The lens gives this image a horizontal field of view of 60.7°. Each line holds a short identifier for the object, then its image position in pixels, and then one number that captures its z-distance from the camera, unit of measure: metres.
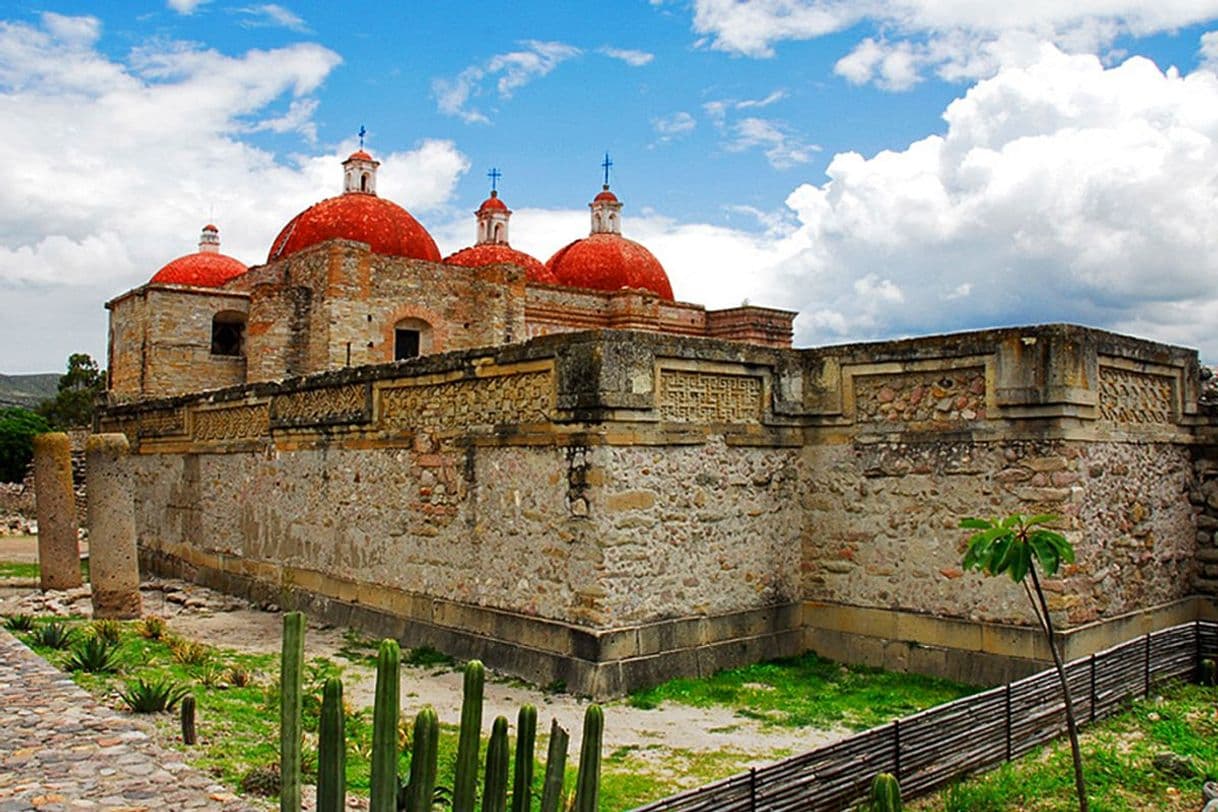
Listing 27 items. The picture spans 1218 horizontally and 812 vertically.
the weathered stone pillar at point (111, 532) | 11.73
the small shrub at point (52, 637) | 9.57
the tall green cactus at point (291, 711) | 4.54
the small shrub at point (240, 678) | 8.55
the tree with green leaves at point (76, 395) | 45.59
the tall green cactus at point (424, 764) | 4.19
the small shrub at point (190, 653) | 9.34
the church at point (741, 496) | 8.34
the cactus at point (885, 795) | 3.88
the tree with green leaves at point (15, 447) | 32.31
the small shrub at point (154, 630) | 10.50
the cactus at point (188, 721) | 6.56
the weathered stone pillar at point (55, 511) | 13.66
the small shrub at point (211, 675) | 8.47
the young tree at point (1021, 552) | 5.33
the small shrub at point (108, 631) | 9.98
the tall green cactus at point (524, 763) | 4.22
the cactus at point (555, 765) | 4.16
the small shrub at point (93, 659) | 8.49
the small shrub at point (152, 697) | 7.18
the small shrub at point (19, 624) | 10.40
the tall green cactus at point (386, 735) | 4.21
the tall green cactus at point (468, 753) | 4.21
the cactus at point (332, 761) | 4.31
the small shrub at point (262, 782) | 5.73
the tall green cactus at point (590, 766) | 4.18
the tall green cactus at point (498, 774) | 4.20
